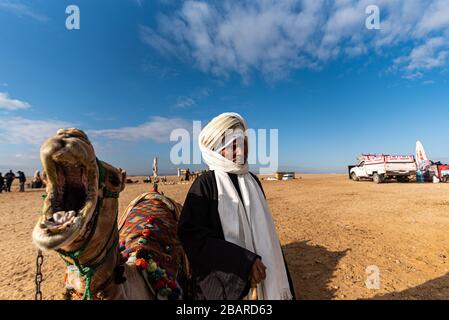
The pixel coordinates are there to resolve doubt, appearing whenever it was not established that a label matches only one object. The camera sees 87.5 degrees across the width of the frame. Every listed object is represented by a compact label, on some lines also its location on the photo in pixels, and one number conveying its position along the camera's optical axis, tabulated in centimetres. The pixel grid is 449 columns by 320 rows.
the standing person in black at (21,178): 2136
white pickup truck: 1973
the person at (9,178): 2173
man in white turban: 161
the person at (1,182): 2082
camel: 120
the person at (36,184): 2535
